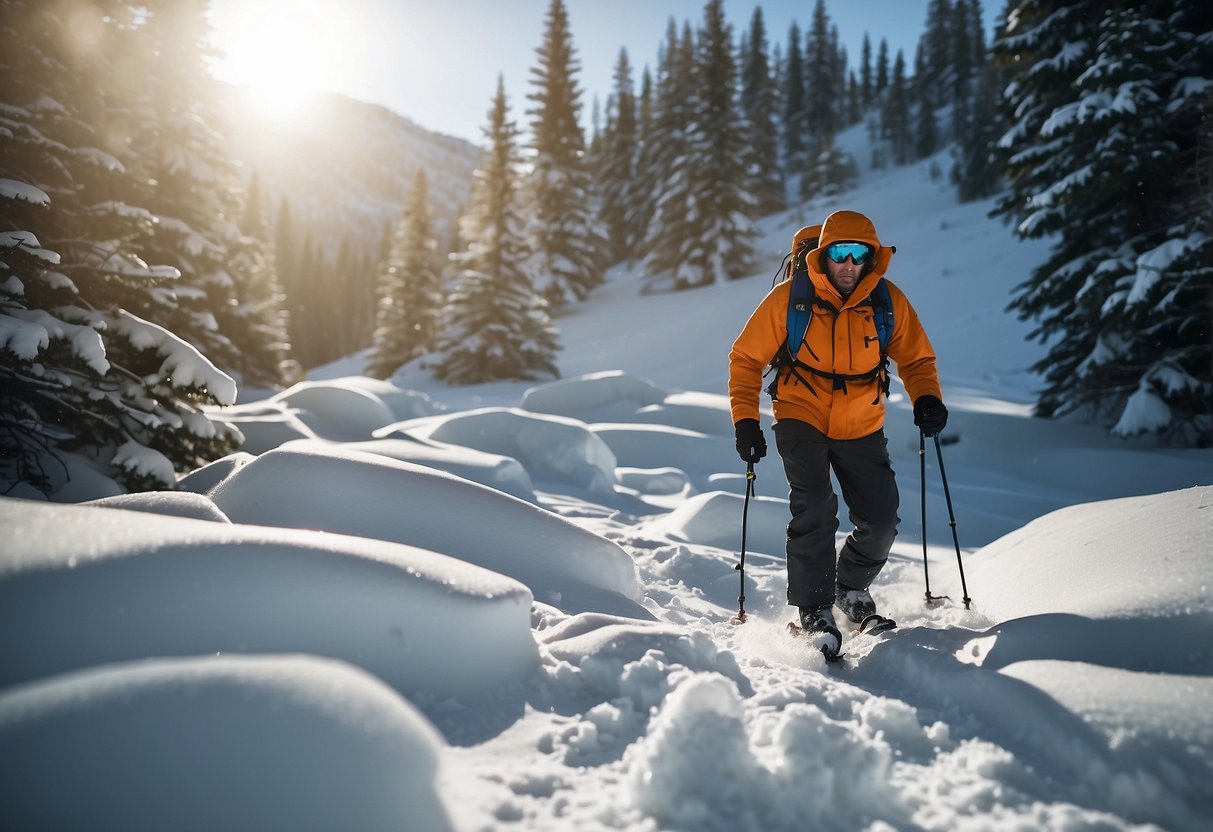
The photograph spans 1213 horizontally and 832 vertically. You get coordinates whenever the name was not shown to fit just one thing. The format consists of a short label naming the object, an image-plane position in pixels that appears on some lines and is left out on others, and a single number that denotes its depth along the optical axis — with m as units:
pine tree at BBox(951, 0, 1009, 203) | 33.22
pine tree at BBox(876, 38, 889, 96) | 67.62
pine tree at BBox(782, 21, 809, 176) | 52.00
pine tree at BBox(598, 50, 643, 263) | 39.16
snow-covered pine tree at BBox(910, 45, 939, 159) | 50.03
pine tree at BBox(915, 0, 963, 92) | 52.88
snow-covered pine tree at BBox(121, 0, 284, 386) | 12.11
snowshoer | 3.33
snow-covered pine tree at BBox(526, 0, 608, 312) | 28.22
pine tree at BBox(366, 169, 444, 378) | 26.73
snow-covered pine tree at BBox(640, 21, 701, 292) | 27.23
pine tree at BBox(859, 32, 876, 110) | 68.31
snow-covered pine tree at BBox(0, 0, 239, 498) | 4.54
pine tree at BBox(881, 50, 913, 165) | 52.53
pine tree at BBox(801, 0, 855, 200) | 42.69
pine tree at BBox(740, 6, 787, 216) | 42.39
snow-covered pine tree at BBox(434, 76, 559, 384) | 19.41
